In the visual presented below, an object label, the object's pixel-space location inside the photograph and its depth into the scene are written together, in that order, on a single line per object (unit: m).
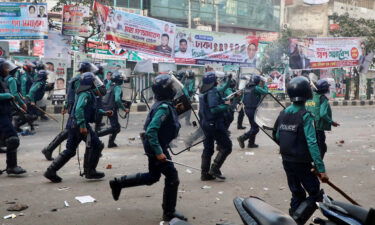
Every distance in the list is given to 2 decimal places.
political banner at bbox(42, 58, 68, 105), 17.28
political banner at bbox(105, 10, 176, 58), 16.59
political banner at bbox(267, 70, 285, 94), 23.95
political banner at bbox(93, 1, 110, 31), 15.70
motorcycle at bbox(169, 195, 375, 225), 2.04
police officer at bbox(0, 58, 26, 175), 6.51
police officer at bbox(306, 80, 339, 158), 6.62
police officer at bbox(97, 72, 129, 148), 9.37
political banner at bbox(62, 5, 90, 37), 16.61
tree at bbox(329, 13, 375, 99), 27.52
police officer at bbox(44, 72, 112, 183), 6.19
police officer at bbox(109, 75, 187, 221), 4.59
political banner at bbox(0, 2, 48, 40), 16.12
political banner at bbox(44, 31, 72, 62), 18.03
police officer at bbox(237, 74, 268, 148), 9.60
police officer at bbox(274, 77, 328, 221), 4.13
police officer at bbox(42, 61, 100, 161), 7.58
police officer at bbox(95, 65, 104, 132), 8.16
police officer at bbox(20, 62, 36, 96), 12.05
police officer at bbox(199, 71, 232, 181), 6.61
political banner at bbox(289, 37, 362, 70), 23.86
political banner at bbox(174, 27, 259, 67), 20.88
